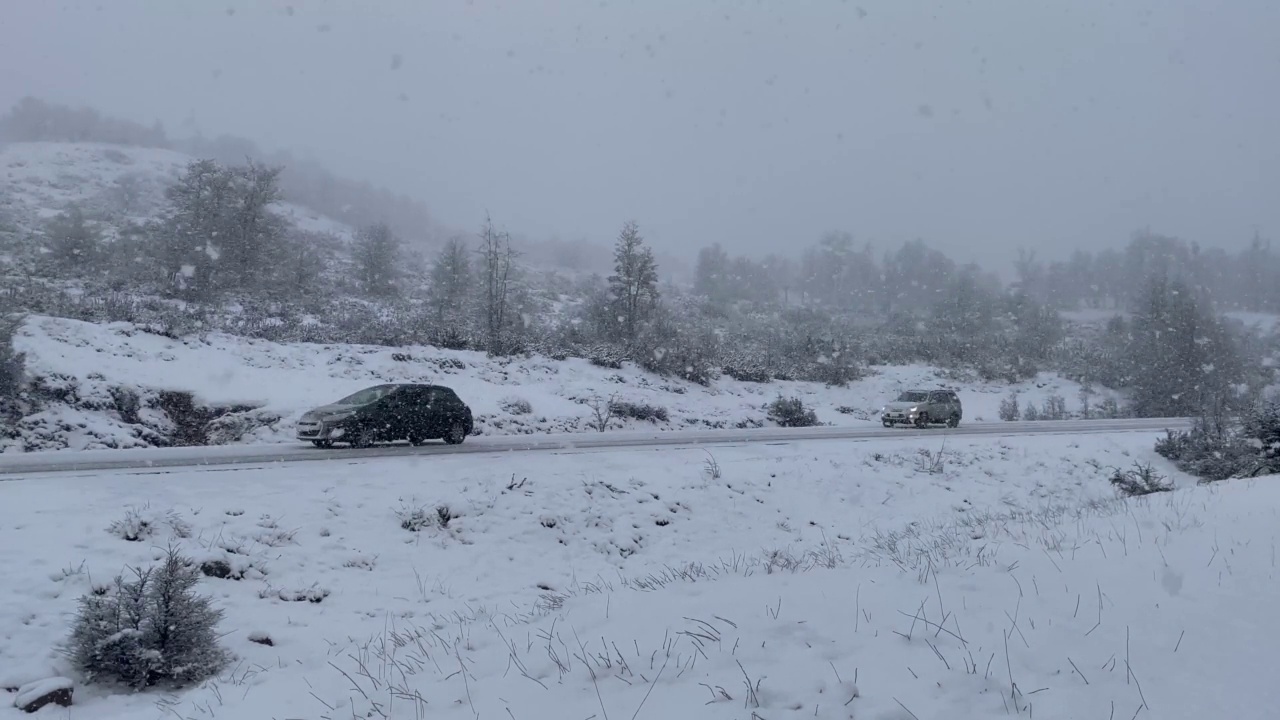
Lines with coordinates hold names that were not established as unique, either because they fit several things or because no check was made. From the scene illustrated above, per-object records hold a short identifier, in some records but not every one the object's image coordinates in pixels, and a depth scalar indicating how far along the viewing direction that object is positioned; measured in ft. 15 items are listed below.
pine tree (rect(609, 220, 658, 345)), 131.54
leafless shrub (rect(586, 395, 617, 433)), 82.28
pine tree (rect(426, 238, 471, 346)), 171.42
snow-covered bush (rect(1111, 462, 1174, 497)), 50.96
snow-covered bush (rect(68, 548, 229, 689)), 22.35
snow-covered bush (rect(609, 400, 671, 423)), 88.28
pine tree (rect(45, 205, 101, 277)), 133.80
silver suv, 88.99
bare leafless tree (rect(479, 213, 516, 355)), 100.21
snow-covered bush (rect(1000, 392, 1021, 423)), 115.96
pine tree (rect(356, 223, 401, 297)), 187.32
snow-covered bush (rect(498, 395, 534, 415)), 80.53
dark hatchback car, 53.36
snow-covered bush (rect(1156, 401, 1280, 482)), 51.24
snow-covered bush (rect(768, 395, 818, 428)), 97.40
